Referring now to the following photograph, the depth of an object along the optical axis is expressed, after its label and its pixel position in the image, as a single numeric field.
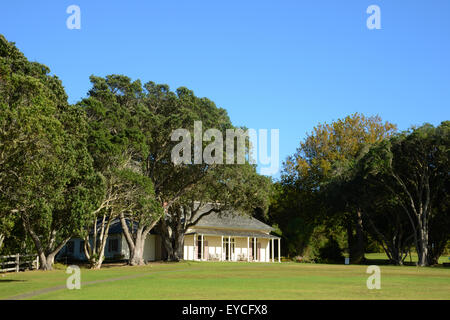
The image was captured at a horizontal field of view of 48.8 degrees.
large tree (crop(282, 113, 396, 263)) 55.66
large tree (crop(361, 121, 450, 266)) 43.56
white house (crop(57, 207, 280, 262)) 52.38
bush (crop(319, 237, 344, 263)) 59.91
